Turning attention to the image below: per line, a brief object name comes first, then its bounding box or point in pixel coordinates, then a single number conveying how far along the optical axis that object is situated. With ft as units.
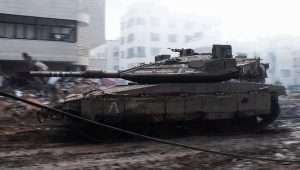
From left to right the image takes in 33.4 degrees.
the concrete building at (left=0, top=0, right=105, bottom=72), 95.45
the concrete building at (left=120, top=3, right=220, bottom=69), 179.32
